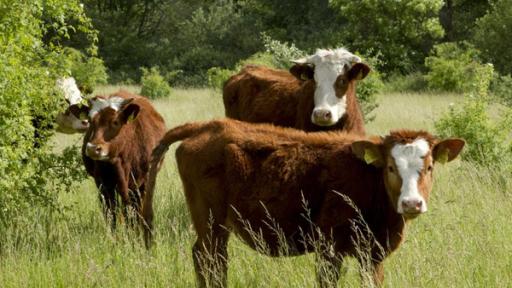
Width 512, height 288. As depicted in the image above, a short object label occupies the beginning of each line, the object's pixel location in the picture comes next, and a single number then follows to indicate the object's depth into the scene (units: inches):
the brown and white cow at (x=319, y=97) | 348.2
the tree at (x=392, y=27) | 1280.8
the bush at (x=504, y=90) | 625.0
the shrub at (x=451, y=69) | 1008.2
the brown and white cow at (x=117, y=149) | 335.0
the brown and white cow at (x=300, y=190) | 229.0
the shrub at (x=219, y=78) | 1102.2
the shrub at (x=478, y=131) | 422.6
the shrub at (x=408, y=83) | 1119.0
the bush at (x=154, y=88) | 1095.0
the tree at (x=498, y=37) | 1158.3
